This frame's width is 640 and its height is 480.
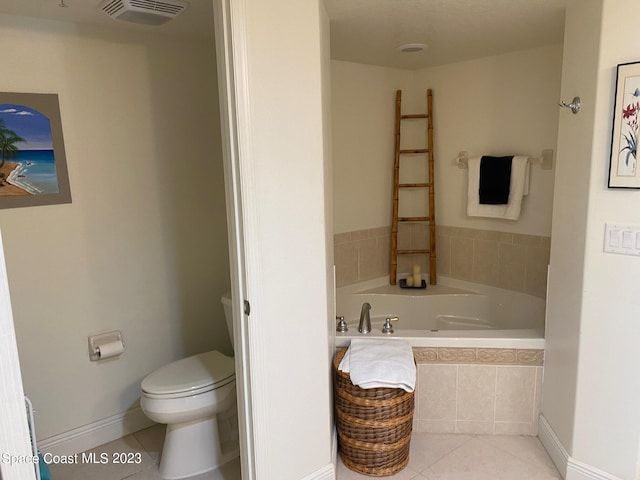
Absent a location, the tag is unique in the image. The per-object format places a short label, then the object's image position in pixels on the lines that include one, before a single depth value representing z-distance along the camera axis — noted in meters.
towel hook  1.97
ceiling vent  1.91
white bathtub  3.18
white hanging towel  3.03
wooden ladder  3.47
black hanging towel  3.09
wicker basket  2.14
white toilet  2.17
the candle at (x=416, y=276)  3.50
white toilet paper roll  2.44
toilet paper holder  2.44
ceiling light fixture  2.79
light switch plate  1.81
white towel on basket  2.11
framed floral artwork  1.75
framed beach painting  2.13
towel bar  2.91
